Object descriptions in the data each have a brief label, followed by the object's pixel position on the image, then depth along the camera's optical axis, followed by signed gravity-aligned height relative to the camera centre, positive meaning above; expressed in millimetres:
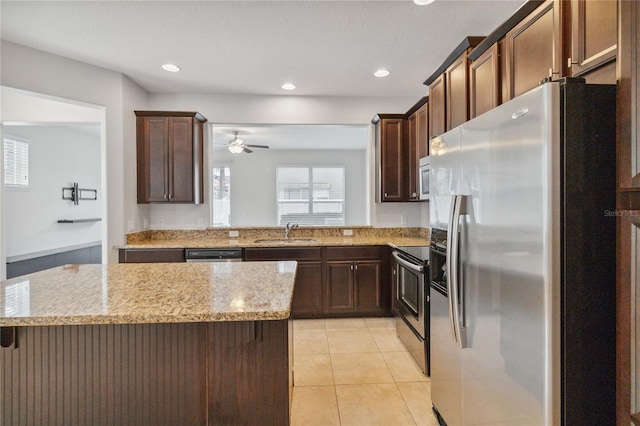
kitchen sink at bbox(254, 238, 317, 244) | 3816 -366
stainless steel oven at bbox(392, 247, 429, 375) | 2377 -784
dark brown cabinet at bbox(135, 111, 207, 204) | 3592 +678
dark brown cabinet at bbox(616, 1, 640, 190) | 893 +344
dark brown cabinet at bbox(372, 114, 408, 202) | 3748 +701
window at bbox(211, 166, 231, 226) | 7078 +431
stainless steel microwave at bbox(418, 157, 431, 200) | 2827 +325
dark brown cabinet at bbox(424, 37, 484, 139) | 2117 +943
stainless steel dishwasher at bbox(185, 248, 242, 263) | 3359 -475
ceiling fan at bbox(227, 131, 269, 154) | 5168 +1150
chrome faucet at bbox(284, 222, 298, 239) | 3986 -225
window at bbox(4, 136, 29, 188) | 4445 +779
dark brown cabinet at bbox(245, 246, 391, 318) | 3529 -833
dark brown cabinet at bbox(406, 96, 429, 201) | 3168 +787
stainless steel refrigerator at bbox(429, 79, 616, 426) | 1030 -159
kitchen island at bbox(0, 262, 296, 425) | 1342 -712
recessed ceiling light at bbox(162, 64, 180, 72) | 3086 +1508
